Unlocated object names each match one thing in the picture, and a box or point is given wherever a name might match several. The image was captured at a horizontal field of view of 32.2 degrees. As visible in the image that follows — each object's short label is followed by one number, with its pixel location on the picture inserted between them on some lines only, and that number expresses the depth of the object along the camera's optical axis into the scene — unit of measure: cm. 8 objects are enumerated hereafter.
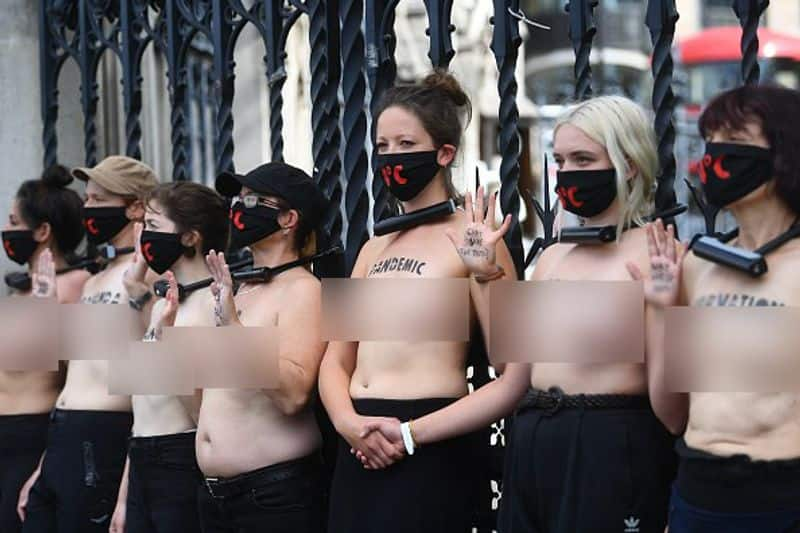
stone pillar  723
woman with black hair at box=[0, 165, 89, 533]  619
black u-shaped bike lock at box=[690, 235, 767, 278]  356
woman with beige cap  569
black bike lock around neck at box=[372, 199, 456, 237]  461
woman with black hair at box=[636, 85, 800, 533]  352
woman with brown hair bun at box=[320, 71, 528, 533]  431
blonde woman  389
